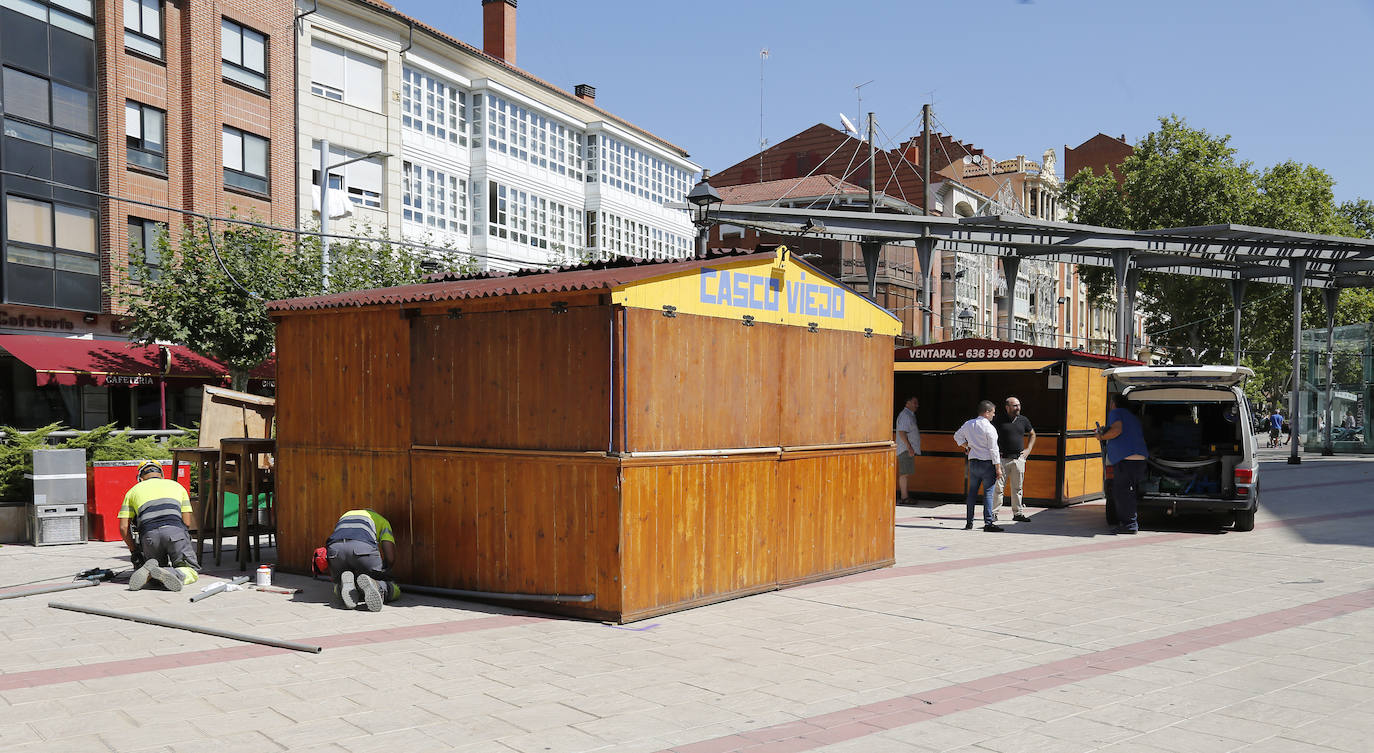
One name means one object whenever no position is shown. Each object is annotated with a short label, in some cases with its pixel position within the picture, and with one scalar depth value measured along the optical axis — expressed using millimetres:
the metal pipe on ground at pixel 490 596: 8164
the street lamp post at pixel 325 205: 22750
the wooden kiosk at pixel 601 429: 8133
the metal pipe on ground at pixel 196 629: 7037
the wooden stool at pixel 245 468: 10734
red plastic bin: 13703
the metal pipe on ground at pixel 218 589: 9050
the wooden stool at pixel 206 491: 11180
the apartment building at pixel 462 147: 31188
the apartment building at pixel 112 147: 23719
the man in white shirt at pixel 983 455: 14094
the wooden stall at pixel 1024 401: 17156
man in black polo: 15344
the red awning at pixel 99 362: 22359
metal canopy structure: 27672
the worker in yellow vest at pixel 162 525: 9844
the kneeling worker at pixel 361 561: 8461
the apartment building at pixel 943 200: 58938
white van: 13945
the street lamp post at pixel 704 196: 13789
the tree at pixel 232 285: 23391
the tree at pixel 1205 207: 45906
